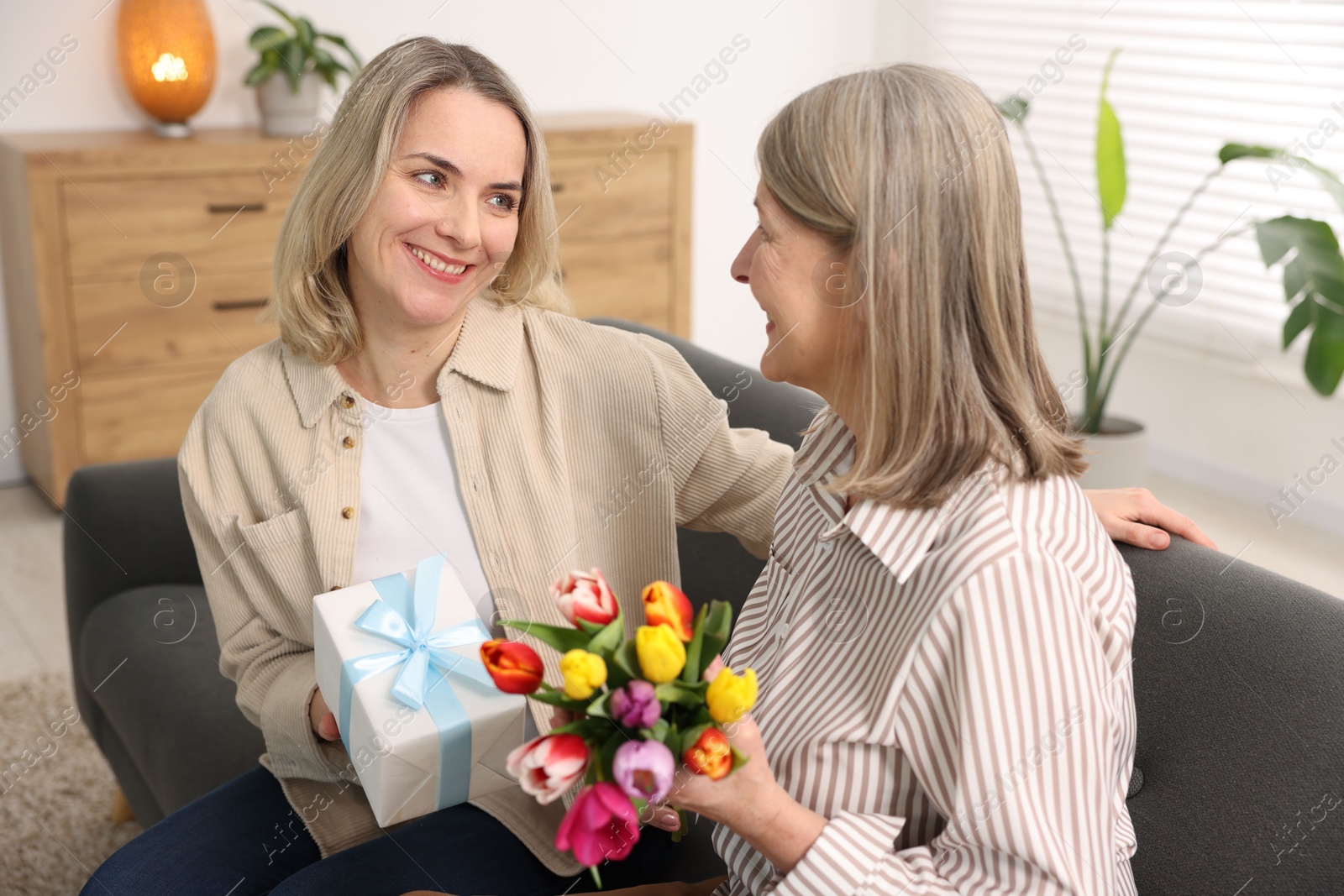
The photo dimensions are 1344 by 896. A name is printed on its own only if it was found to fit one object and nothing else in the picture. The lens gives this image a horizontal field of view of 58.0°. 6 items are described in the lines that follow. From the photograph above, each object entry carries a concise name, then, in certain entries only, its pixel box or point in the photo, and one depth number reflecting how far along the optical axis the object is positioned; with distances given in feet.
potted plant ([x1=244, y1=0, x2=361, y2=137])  12.89
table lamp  12.49
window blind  12.61
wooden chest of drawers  11.66
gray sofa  3.86
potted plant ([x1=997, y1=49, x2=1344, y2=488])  9.70
